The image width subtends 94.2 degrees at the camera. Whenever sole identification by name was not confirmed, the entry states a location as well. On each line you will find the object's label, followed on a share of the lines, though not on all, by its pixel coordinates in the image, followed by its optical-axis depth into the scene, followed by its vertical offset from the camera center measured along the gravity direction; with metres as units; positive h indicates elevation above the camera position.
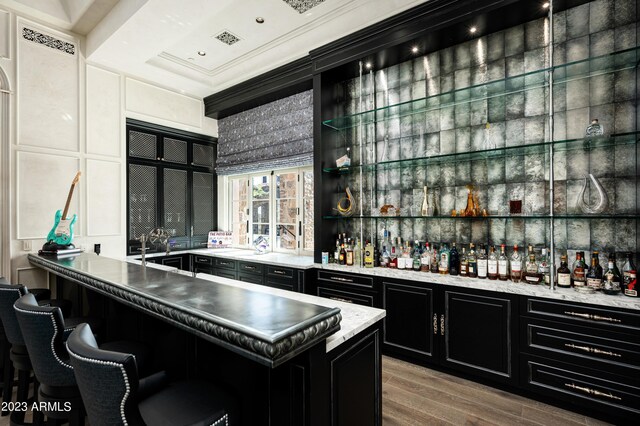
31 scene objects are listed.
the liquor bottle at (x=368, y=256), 3.28 -0.47
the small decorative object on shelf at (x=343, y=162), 3.59 +0.64
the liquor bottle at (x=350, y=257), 3.45 -0.50
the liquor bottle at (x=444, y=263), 2.91 -0.49
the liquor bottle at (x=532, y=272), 2.46 -0.50
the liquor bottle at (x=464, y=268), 2.81 -0.52
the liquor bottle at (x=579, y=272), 2.30 -0.47
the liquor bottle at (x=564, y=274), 2.35 -0.50
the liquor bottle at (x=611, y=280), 2.16 -0.50
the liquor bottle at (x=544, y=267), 2.47 -0.46
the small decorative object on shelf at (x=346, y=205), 3.58 +0.12
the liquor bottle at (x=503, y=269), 2.63 -0.50
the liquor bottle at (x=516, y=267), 2.54 -0.47
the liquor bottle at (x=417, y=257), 3.09 -0.46
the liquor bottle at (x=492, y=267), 2.66 -0.49
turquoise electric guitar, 3.15 -0.13
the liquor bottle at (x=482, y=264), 2.70 -0.47
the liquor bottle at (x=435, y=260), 3.01 -0.47
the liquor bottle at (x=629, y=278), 2.11 -0.48
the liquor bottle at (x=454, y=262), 2.89 -0.48
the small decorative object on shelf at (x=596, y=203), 2.30 +0.08
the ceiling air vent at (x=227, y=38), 3.45 +2.10
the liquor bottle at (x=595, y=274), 2.22 -0.47
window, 4.44 +0.10
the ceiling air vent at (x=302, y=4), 2.91 +2.09
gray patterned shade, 4.12 +1.21
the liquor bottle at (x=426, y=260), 3.01 -0.48
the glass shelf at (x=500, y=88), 2.27 +1.16
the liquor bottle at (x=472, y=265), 2.76 -0.48
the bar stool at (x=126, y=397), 0.89 -0.60
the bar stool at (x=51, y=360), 1.41 -0.70
